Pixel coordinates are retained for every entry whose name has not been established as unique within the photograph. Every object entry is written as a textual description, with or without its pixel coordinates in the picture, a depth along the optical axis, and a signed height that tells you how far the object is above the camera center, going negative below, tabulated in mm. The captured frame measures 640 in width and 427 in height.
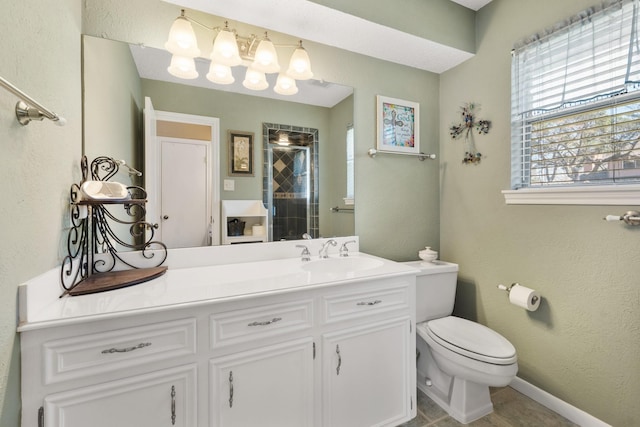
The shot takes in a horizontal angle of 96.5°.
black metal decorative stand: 1137 -137
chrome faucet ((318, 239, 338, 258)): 1825 -221
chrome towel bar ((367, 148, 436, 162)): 2020 +443
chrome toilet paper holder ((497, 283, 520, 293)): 1749 -459
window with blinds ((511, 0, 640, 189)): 1308 +570
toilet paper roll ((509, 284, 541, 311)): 1610 -485
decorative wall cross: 1956 +602
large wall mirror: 1318 +566
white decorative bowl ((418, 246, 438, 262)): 2020 -295
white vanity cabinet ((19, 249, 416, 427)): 872 -532
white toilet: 1388 -713
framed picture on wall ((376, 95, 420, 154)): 2047 +654
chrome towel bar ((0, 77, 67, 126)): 796 +287
